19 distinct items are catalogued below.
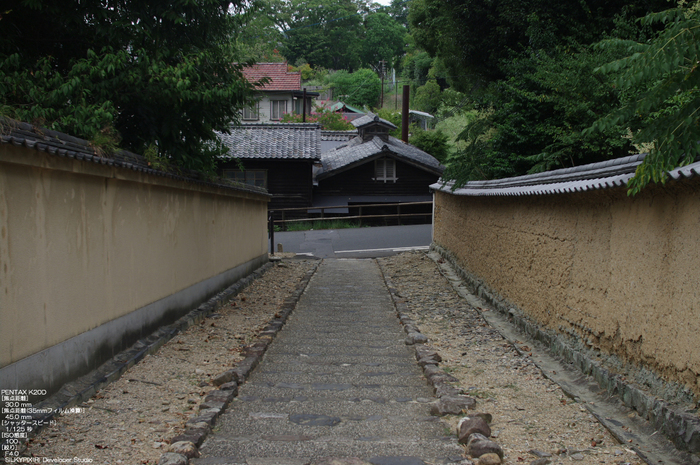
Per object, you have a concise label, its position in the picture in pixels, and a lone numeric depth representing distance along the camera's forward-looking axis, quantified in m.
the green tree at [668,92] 3.71
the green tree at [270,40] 42.03
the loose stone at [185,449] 3.77
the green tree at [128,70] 7.00
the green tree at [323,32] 62.03
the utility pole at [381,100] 60.53
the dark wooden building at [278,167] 29.22
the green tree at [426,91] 43.97
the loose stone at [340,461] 3.69
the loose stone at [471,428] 4.09
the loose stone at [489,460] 3.70
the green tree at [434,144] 37.04
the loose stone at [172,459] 3.58
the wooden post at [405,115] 34.38
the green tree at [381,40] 67.31
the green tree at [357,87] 60.58
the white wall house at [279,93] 41.38
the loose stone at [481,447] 3.81
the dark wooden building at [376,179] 30.48
